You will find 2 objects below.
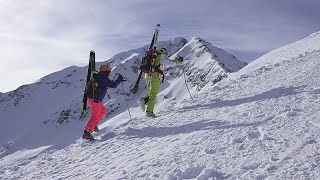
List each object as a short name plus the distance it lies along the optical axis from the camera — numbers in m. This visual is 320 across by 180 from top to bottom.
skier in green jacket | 9.08
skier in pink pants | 7.51
